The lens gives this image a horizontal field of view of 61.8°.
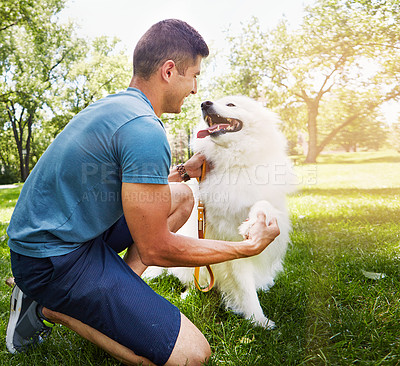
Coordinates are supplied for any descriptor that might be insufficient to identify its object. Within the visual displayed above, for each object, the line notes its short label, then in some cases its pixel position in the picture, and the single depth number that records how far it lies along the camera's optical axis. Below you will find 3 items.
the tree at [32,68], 14.36
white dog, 2.12
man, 1.30
